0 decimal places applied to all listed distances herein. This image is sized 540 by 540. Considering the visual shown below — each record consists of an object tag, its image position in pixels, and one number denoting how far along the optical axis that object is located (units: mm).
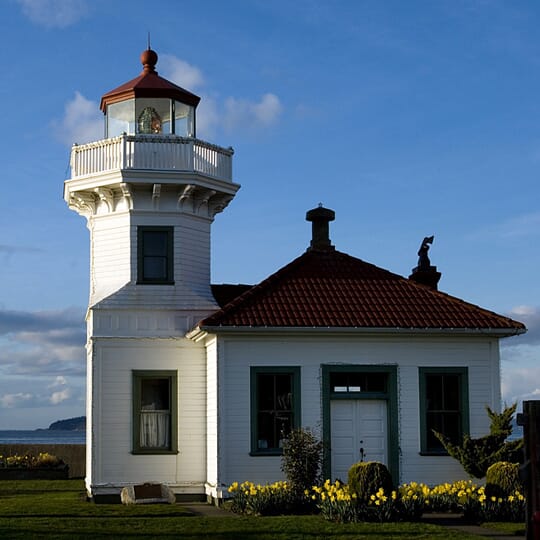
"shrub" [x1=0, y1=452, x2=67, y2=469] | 32412
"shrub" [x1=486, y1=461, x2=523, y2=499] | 19562
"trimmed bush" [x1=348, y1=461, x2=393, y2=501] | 19062
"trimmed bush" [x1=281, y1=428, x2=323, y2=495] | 20797
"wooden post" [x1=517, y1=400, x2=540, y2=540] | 13281
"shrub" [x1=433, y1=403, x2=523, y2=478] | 21531
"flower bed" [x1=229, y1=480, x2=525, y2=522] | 18328
